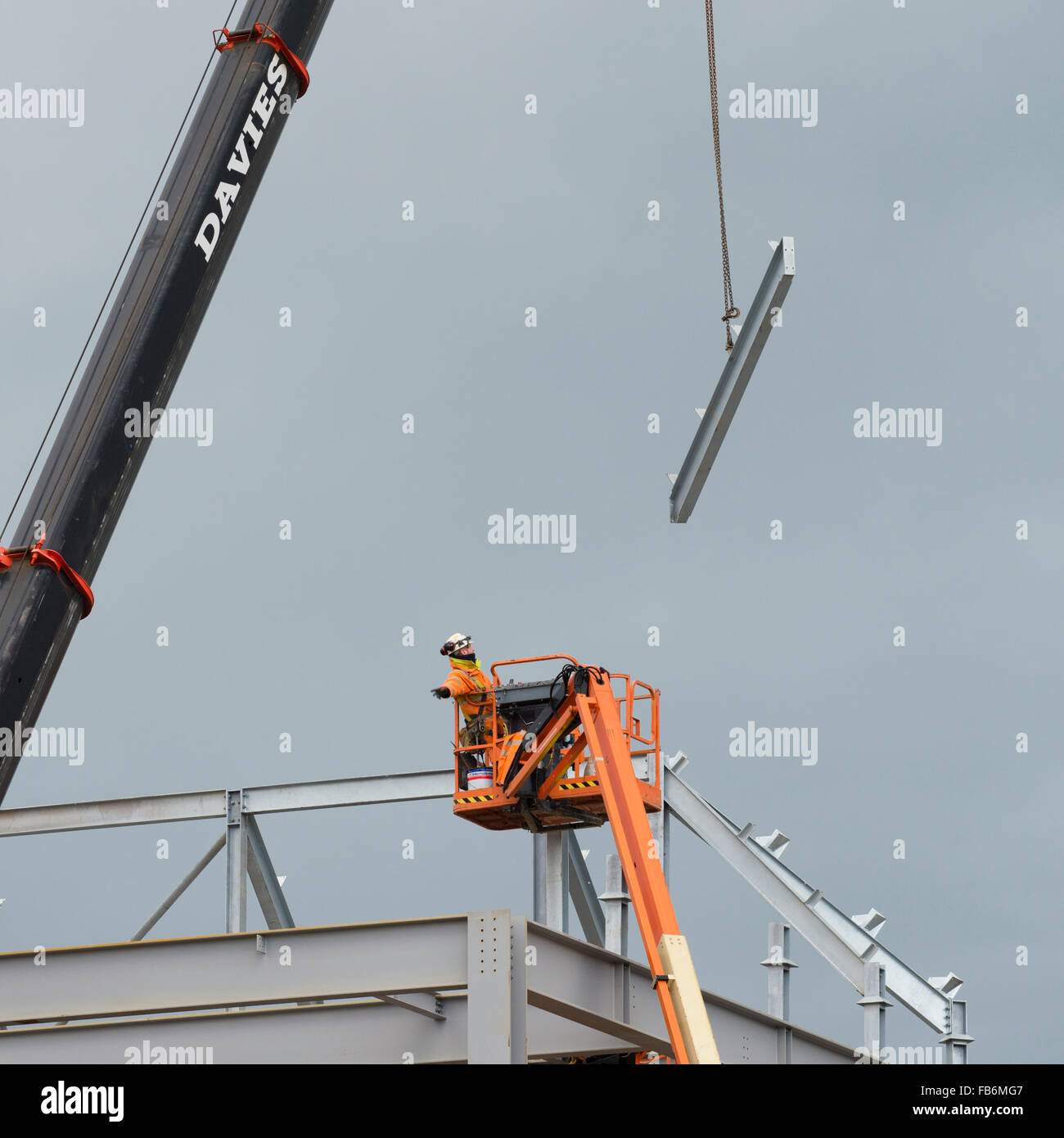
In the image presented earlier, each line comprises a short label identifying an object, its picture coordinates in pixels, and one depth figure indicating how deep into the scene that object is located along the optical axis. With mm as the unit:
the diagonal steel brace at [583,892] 26719
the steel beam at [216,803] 26266
